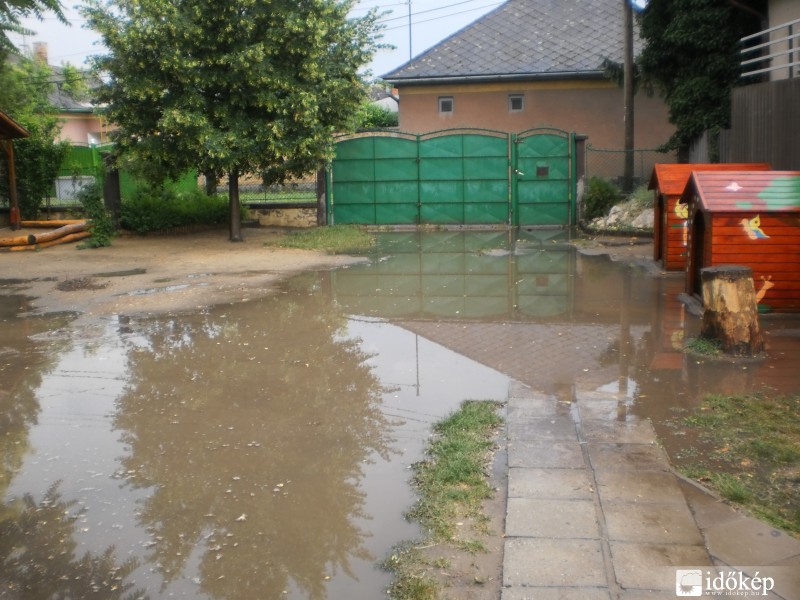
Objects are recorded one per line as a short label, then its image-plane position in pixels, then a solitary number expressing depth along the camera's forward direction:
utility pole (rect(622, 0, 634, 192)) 20.95
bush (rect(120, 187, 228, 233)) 19.66
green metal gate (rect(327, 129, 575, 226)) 20.67
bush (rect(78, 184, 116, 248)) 17.84
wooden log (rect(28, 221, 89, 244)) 18.02
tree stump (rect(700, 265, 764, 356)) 7.65
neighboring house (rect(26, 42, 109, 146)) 45.78
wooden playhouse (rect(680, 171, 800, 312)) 9.16
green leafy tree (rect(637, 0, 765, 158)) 18.28
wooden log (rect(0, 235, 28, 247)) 17.75
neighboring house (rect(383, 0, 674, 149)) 26.08
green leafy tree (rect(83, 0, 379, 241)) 15.86
